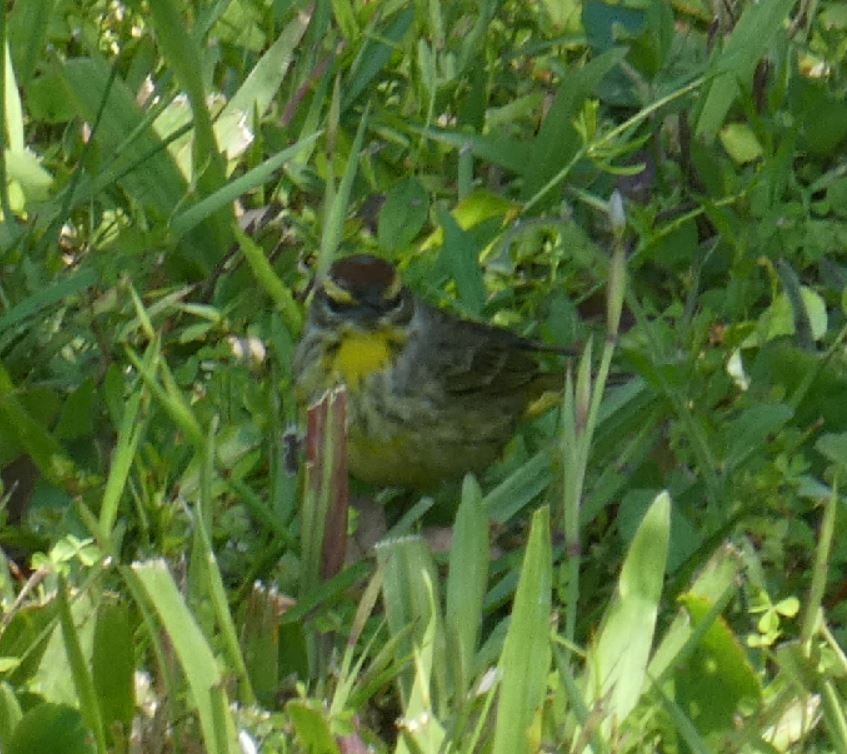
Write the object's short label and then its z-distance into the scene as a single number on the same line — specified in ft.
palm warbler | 24.21
